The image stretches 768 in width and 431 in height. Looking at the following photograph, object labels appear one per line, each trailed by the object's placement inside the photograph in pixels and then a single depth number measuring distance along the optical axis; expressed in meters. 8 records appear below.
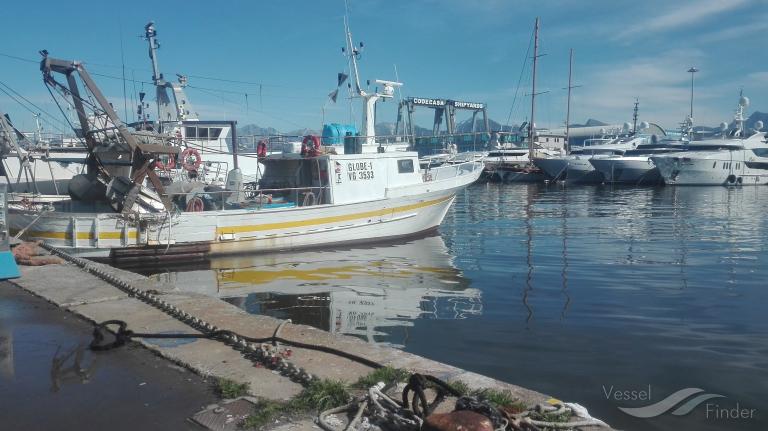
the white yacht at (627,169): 51.50
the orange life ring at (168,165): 18.22
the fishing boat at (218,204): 15.41
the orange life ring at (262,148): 19.44
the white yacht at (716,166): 48.28
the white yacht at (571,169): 54.12
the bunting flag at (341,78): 20.17
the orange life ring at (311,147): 18.09
